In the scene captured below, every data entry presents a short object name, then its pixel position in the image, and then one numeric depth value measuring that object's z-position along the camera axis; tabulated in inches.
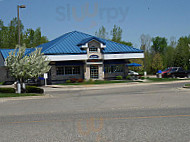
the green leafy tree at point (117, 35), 2529.5
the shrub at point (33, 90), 834.2
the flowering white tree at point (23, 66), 798.5
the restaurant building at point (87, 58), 1416.1
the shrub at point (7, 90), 803.3
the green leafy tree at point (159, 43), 4173.2
